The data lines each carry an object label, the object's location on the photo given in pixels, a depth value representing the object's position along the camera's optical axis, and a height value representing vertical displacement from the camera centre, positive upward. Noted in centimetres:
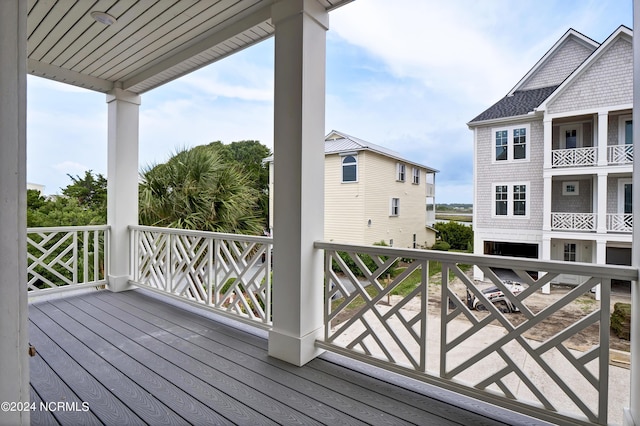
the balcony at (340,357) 167 -106
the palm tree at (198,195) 518 +25
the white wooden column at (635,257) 140 -20
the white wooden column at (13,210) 85 +0
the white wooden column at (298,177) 227 +25
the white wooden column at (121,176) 402 +43
